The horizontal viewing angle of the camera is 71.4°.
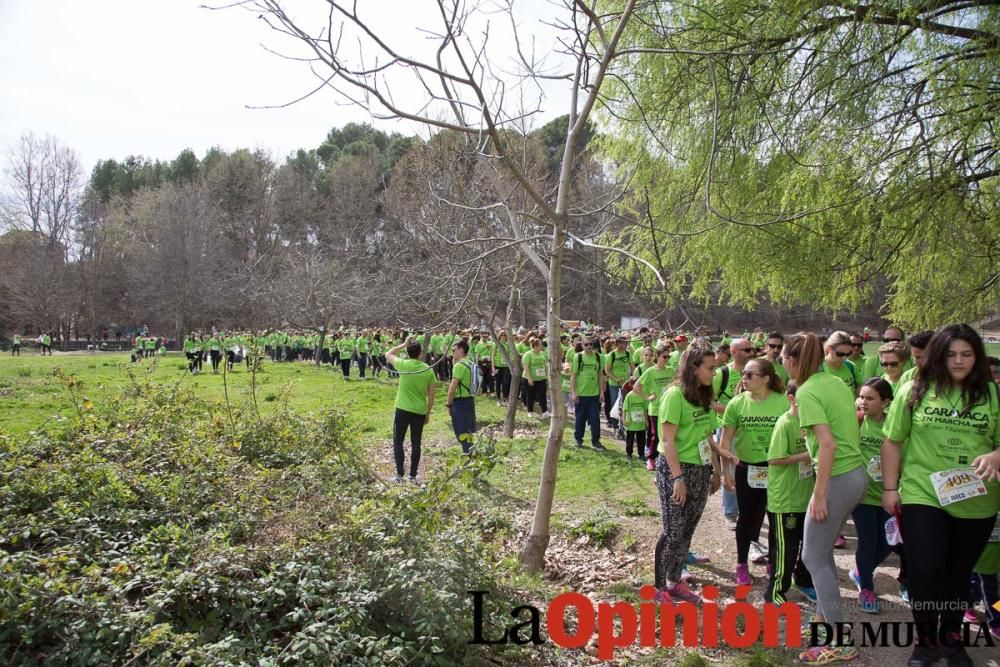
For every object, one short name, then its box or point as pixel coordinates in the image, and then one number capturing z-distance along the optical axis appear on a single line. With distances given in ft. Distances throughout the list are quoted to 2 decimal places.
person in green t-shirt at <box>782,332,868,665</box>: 13.03
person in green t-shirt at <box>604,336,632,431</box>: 42.22
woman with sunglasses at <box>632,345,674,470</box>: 31.12
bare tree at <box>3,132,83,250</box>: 166.81
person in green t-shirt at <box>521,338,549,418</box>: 46.52
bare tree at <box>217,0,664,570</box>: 14.43
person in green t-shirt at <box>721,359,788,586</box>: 17.02
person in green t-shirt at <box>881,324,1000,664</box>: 12.09
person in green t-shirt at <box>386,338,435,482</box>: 27.94
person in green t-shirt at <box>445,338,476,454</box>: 31.81
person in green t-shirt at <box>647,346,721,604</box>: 16.02
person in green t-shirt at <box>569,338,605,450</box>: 37.29
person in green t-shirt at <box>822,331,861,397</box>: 22.09
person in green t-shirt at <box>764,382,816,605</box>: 14.73
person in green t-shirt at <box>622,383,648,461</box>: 33.30
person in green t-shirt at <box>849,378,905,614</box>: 15.83
